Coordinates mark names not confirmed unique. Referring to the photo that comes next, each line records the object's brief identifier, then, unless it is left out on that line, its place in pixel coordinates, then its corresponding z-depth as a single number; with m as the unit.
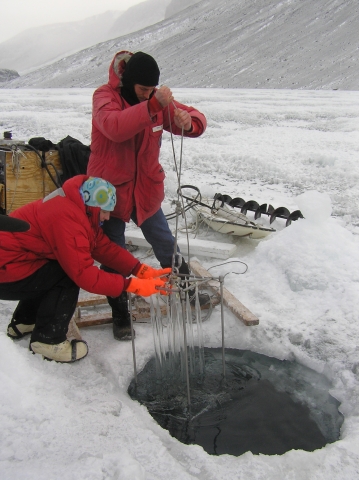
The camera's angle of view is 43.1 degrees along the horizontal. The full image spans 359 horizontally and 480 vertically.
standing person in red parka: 2.41
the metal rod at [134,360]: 2.52
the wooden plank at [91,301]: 3.37
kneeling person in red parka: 2.42
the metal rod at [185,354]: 2.38
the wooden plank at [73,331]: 2.88
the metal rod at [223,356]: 2.48
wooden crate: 3.97
